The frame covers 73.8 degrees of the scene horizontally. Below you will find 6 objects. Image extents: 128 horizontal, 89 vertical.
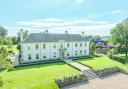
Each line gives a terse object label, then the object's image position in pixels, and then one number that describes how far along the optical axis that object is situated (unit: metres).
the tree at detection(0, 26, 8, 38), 57.96
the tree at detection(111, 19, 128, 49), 27.88
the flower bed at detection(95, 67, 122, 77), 17.06
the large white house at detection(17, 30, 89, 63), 22.80
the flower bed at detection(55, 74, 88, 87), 13.92
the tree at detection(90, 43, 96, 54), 29.10
